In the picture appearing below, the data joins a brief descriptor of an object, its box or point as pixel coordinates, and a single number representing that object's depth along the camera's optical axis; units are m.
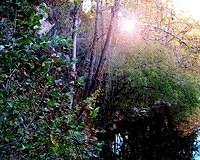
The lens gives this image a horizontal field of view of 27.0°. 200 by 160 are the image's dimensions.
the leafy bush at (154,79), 16.44
